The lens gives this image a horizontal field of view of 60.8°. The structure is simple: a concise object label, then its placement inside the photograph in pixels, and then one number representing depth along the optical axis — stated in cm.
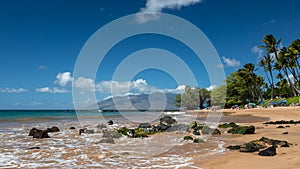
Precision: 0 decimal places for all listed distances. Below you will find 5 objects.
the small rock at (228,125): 1953
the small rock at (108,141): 1321
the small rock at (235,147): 1018
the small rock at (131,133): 1627
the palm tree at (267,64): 5850
